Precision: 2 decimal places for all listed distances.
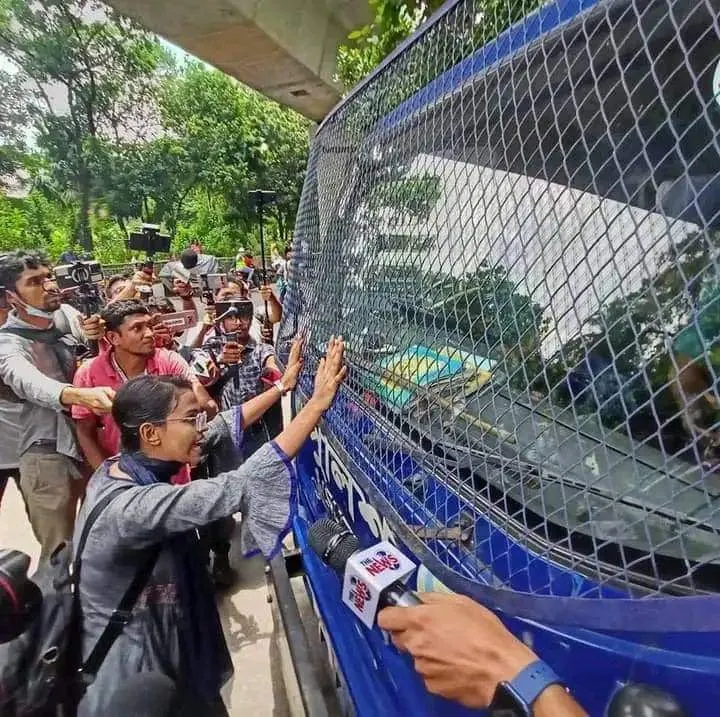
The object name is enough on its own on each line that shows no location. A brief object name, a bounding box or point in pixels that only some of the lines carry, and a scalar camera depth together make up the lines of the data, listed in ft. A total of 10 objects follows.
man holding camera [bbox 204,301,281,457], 10.21
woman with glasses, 4.67
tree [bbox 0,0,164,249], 74.59
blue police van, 2.79
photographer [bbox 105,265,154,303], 15.54
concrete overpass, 21.30
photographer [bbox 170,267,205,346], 14.96
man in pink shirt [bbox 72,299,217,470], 8.60
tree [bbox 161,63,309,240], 85.92
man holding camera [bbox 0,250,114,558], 9.14
